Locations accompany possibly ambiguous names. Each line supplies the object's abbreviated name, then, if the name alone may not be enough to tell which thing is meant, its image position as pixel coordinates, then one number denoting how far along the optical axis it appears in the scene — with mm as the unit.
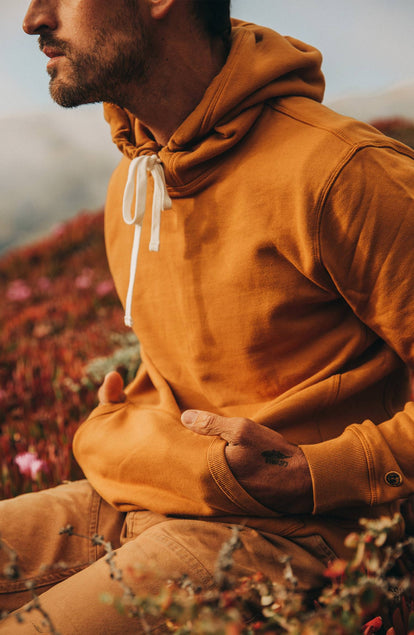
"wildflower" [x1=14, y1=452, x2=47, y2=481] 3160
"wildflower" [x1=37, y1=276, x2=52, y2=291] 8504
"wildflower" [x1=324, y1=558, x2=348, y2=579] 1153
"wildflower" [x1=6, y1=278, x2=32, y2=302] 7957
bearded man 1818
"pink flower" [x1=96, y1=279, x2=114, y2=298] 7371
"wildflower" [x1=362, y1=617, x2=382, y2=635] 1772
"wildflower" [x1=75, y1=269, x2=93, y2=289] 8031
